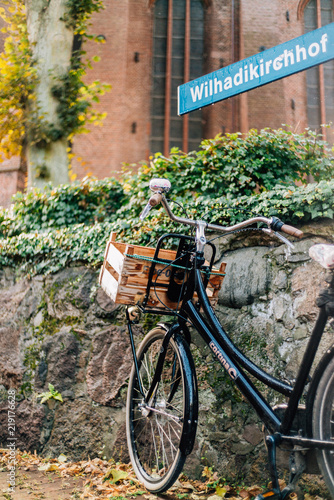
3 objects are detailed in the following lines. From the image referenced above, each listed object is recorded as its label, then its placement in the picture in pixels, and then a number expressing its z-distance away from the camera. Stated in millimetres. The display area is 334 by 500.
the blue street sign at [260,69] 2506
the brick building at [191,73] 13805
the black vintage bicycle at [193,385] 1873
